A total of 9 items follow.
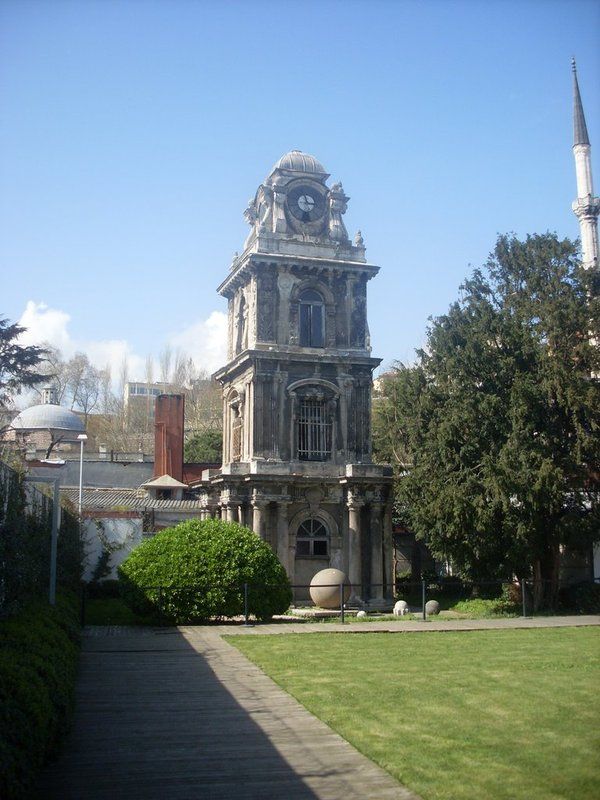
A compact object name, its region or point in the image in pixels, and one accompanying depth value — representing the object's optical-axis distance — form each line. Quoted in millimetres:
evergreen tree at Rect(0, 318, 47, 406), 26766
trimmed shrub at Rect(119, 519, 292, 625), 23094
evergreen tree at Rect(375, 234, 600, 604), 27625
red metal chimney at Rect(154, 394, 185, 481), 47656
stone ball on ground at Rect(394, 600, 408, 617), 27531
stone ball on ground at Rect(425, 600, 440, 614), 28422
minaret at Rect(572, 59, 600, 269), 54219
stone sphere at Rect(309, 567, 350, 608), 29203
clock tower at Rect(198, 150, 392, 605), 33344
